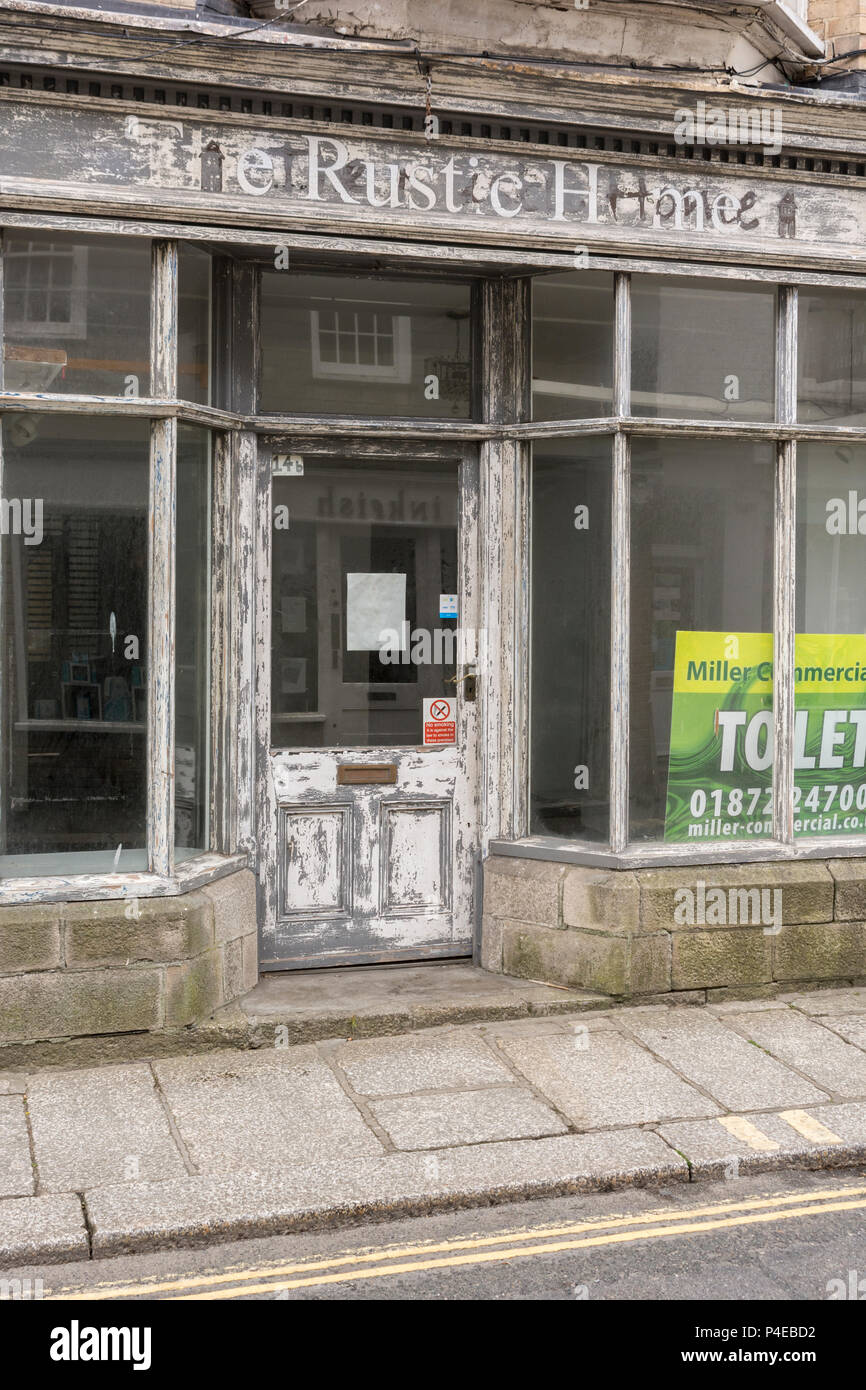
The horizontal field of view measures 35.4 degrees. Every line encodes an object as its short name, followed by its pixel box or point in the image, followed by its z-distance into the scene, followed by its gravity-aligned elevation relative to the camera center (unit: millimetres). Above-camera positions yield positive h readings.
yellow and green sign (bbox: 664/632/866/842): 7504 -429
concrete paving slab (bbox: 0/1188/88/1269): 4531 -1943
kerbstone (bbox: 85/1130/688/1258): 4730 -1939
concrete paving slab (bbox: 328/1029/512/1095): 6055 -1862
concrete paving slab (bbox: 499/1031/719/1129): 5750 -1880
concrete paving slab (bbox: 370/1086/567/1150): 5469 -1901
